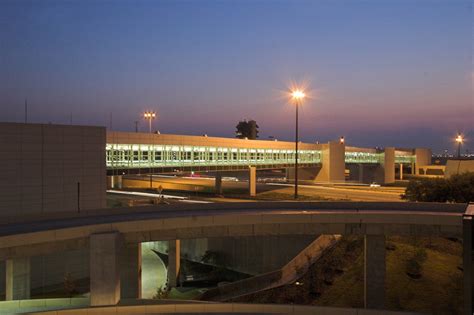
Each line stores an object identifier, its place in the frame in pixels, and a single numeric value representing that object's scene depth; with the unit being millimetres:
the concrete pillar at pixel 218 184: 58575
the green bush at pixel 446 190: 30281
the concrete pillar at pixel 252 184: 56834
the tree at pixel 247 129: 114688
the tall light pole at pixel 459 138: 68644
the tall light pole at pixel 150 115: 47381
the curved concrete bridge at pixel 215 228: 15773
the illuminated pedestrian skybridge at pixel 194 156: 40281
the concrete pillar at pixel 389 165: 89606
